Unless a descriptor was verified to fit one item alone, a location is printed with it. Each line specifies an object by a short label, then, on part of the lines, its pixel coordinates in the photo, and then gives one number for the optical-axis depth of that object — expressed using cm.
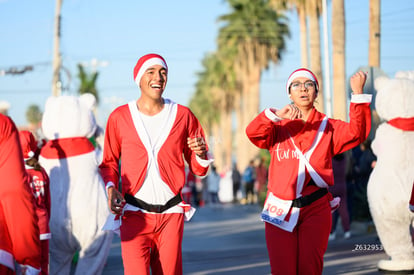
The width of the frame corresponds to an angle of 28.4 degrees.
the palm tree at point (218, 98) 6781
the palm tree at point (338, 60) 2139
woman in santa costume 638
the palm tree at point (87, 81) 5878
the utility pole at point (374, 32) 1977
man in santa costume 595
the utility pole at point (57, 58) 3588
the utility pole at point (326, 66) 2776
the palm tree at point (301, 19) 3200
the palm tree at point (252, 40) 5062
